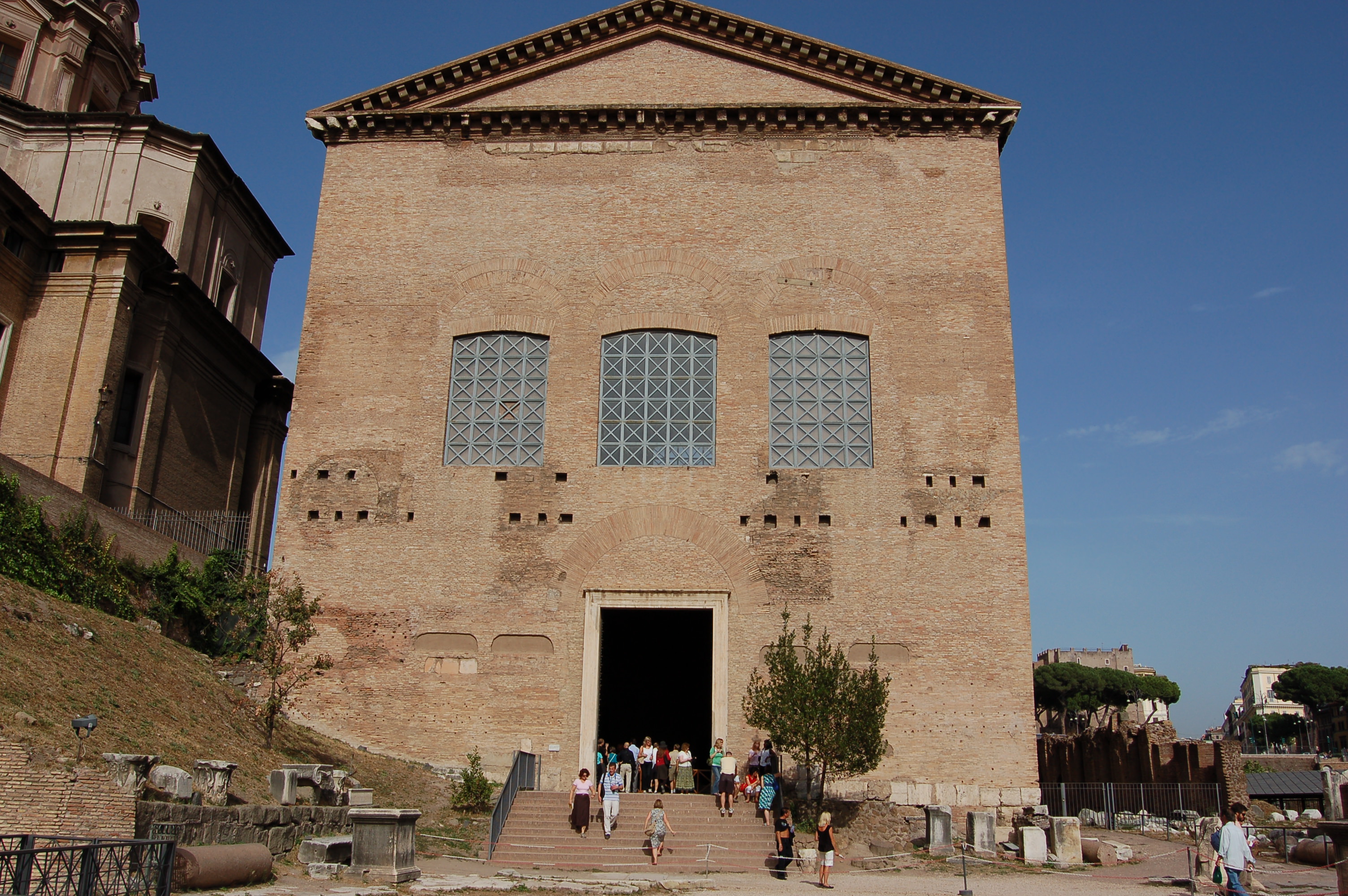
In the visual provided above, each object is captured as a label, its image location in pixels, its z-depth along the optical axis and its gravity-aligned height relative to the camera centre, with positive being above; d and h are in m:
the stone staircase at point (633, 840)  13.64 -1.05
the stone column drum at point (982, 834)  15.32 -0.88
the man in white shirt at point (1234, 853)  10.98 -0.74
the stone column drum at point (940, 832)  15.13 -0.87
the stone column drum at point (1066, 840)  15.27 -0.93
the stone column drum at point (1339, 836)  12.89 -0.63
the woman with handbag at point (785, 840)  13.49 -0.94
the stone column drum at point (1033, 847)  15.05 -1.02
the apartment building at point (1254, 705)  107.00 +7.94
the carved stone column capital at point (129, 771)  10.43 -0.29
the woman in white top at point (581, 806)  14.35 -0.64
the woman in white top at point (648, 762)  16.58 -0.05
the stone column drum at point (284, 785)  13.24 -0.48
